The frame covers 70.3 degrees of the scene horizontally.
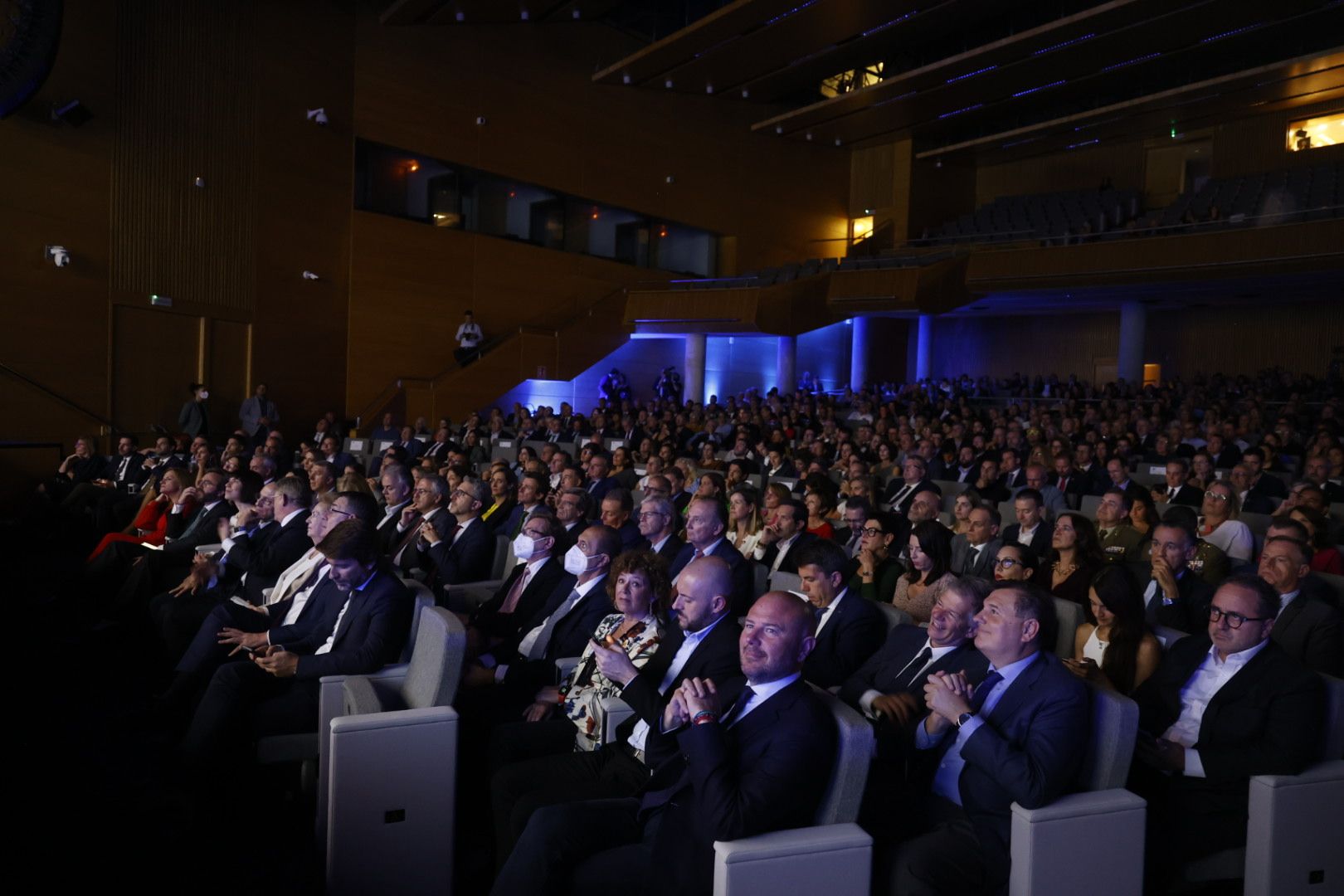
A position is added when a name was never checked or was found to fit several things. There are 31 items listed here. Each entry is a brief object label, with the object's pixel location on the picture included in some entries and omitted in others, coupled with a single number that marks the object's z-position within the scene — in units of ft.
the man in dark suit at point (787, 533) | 12.32
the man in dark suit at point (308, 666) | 8.96
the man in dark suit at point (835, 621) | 9.11
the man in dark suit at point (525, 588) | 11.00
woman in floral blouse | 8.48
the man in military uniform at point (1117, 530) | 13.29
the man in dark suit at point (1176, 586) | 10.07
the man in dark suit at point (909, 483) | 19.13
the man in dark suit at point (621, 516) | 13.70
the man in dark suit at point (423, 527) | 13.84
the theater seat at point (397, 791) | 7.42
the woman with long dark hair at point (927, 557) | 10.75
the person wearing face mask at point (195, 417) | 31.65
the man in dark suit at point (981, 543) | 12.51
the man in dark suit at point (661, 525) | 12.06
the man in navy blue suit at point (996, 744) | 6.18
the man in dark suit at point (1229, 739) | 6.86
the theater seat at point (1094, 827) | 6.06
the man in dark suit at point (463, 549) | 13.48
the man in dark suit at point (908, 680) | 7.02
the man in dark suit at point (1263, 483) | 18.34
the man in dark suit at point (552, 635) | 9.64
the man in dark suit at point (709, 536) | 11.03
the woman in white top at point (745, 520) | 14.90
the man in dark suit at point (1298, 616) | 8.55
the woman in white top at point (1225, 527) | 13.28
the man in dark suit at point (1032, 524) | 13.91
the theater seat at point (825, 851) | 5.63
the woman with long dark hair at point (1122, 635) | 8.27
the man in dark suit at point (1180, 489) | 18.02
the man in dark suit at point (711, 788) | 5.82
